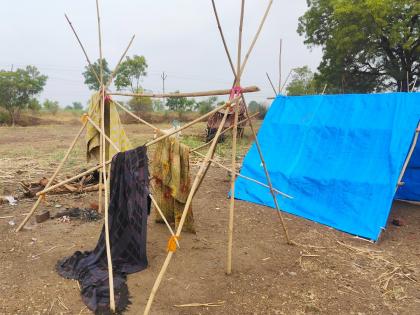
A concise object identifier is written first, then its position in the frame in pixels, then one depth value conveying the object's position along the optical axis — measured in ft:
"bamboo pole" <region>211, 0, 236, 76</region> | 9.57
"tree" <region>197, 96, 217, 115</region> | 81.82
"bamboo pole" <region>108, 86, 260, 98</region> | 10.29
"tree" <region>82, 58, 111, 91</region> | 80.57
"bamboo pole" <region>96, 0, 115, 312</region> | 8.68
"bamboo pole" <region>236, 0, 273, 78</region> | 10.09
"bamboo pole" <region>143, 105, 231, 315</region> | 7.84
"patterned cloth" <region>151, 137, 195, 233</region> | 12.43
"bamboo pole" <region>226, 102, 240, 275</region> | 10.21
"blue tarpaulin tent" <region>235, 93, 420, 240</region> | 14.17
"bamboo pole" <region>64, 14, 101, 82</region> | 12.87
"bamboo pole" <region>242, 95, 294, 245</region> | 12.76
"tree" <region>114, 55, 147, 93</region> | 74.54
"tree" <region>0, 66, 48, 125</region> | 59.85
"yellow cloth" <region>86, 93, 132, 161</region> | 13.88
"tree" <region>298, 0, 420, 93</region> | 46.83
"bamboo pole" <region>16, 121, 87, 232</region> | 13.26
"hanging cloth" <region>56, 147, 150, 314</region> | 10.30
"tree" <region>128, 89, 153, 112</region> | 76.54
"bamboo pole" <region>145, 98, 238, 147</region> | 10.12
